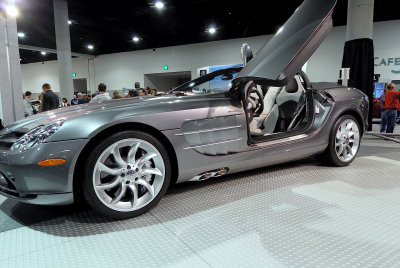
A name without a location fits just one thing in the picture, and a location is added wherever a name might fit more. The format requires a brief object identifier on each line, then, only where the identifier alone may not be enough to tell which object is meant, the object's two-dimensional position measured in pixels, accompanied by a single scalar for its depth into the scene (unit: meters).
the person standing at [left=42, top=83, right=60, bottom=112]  5.81
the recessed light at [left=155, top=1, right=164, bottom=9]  10.71
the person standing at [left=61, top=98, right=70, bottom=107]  10.72
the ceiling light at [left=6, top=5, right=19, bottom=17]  4.76
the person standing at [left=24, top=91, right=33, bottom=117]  7.09
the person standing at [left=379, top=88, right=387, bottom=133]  6.93
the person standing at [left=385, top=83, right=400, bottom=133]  6.62
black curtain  6.48
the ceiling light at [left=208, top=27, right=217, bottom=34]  14.46
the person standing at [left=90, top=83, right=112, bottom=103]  6.16
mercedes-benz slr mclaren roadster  1.77
